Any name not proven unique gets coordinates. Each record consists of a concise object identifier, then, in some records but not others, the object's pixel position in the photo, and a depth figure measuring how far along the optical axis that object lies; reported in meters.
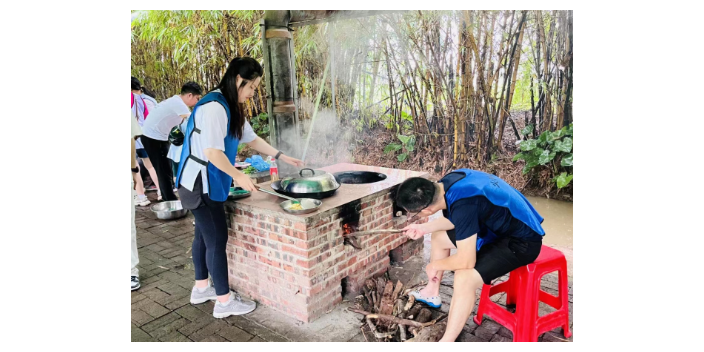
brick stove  2.91
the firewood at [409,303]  3.07
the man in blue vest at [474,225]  2.45
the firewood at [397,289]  3.24
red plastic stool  2.50
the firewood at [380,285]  3.30
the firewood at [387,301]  3.08
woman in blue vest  2.71
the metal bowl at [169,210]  5.45
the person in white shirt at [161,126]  5.25
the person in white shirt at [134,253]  3.43
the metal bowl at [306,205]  2.82
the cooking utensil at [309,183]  3.14
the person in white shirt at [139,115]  6.19
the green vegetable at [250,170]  5.21
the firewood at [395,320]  2.84
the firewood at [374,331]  2.78
